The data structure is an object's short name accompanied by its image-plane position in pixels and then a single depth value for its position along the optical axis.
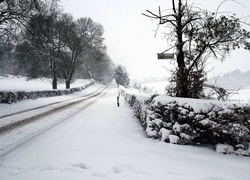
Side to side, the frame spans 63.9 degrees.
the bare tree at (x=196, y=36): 7.13
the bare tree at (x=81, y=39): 30.88
